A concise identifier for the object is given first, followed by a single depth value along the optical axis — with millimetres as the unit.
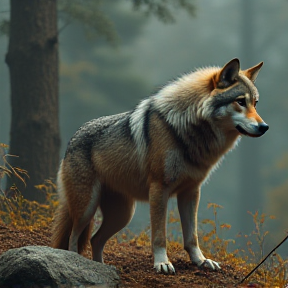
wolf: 9305
